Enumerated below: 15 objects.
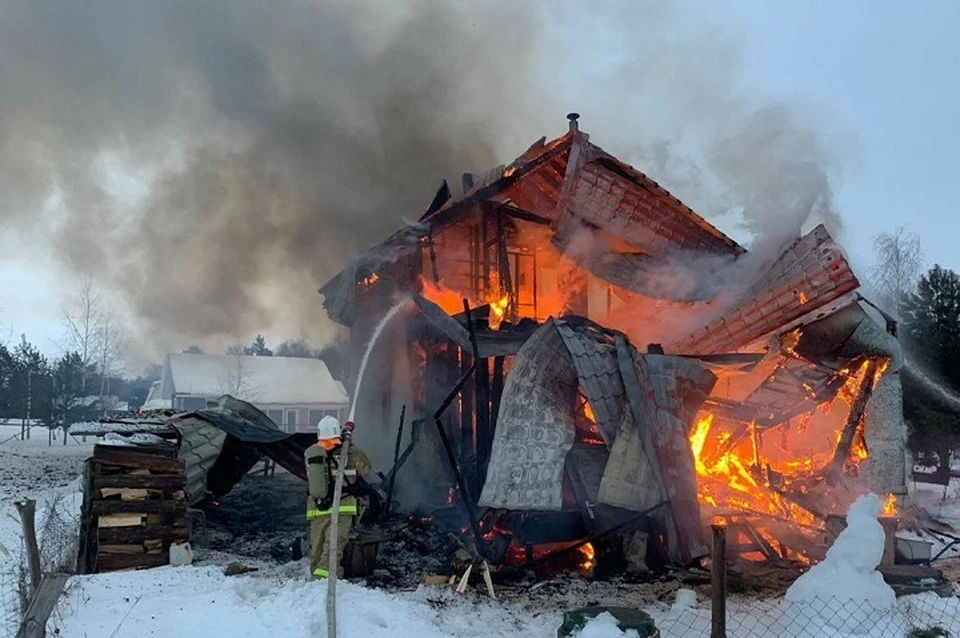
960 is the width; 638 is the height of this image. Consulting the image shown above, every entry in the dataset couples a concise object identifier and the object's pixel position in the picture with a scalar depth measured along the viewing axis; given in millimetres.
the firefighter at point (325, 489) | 7309
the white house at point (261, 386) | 37312
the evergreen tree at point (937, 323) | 16797
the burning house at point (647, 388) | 9023
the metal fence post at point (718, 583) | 4602
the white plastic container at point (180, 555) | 8195
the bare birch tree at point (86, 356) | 29478
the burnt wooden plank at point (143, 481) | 8078
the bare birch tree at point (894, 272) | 23030
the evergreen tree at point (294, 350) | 68206
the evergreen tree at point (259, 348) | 74950
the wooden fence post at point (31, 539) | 4605
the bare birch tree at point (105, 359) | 32094
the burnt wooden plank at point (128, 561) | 7834
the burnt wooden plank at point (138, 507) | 7963
